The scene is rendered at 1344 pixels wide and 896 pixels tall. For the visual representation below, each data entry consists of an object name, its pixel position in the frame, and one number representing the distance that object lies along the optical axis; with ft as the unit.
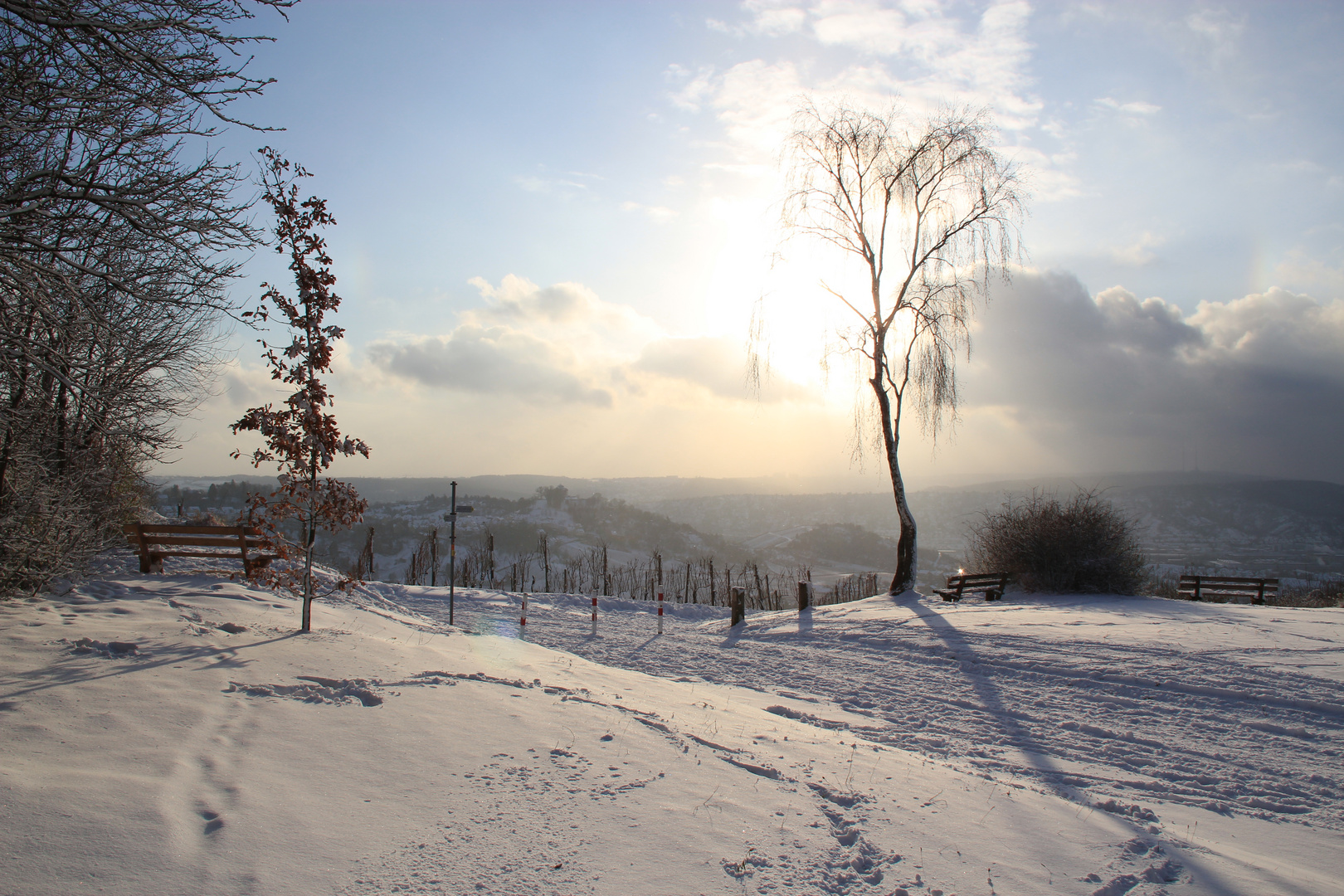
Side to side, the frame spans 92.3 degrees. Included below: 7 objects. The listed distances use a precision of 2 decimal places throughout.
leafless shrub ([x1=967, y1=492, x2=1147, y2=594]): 56.75
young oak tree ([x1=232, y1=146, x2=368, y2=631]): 28.19
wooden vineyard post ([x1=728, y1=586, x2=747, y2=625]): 53.72
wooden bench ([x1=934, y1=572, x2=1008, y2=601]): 55.72
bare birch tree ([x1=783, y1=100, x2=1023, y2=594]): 59.77
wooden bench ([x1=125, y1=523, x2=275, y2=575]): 38.47
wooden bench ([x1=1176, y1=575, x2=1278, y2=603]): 58.80
